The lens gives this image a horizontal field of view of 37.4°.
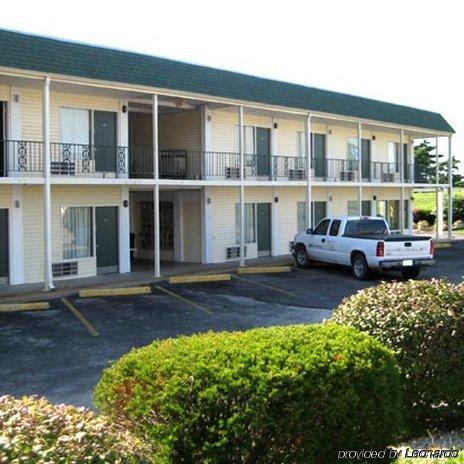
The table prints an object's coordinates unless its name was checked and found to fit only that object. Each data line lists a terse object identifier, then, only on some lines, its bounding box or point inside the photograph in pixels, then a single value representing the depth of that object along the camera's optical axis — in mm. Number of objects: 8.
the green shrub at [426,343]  6508
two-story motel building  18719
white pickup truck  20594
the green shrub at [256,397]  4395
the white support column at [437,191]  33669
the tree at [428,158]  75406
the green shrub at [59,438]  3373
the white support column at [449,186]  34091
